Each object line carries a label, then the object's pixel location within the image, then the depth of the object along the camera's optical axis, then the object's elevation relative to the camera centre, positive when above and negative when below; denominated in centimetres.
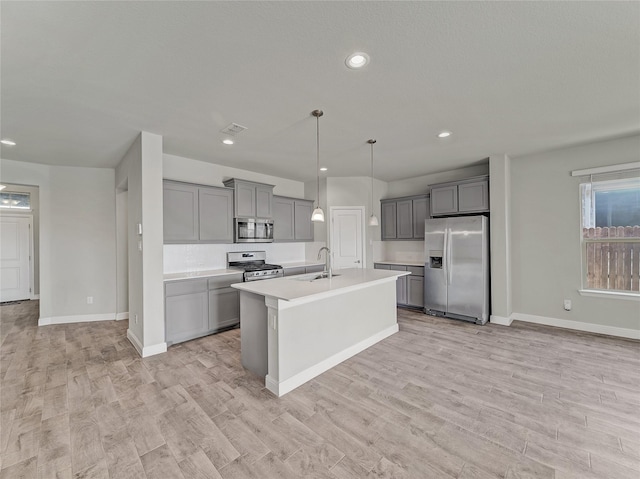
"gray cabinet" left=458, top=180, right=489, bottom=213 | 457 +72
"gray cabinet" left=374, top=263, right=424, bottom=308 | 530 -93
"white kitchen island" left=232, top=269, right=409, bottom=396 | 253 -88
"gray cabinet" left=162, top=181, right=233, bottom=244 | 391 +43
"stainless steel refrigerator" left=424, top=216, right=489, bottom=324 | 446 -49
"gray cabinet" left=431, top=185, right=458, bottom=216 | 489 +70
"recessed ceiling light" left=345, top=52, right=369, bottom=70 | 193 +129
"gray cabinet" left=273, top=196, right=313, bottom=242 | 539 +44
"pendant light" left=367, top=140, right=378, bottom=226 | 396 +27
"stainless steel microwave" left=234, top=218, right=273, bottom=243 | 467 +19
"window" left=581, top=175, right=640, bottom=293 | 371 +5
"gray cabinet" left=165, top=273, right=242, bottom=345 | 362 -91
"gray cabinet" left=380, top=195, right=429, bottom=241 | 554 +47
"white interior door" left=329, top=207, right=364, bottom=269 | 583 +2
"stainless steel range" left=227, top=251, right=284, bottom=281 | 440 -42
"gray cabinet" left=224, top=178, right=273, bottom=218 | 463 +74
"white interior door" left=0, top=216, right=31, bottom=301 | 609 -33
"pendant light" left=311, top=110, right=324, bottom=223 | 283 +130
